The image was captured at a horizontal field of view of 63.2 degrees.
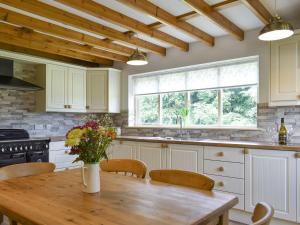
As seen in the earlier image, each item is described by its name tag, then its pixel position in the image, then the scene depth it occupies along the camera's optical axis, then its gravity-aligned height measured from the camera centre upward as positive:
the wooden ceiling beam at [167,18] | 2.50 +1.12
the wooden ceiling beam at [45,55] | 3.92 +1.07
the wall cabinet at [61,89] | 4.11 +0.44
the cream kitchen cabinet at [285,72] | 2.76 +0.49
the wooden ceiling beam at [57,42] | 3.33 +1.11
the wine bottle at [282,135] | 2.83 -0.25
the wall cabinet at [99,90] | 4.68 +0.46
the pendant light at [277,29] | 2.15 +0.75
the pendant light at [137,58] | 2.94 +0.67
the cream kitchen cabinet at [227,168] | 2.79 -0.65
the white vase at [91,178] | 1.39 -0.37
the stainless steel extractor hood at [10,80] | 3.51 +0.50
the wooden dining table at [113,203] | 1.02 -0.44
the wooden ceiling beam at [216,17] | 2.51 +1.12
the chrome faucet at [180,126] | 4.04 -0.20
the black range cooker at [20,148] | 3.24 -0.48
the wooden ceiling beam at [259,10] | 2.47 +1.11
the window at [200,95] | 3.54 +0.31
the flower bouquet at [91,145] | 1.34 -0.18
